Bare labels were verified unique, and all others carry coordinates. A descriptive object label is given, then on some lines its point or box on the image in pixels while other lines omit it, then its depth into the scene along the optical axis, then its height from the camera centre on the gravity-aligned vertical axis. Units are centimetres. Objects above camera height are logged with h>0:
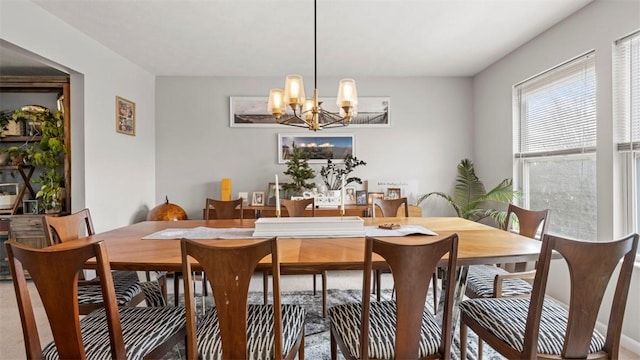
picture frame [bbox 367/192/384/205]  405 -22
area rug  200 -114
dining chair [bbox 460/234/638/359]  111 -51
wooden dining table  133 -35
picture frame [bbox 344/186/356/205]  409 -23
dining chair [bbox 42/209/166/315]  173 -65
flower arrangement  395 +12
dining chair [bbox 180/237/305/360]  106 -44
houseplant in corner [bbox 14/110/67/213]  318 +21
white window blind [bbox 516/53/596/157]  251 +64
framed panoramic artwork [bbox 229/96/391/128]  414 +93
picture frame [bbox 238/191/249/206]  408 -22
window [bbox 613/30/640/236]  212 +43
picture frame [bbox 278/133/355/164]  417 +46
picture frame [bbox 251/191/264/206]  404 -26
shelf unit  308 +100
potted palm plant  338 -21
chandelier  201 +54
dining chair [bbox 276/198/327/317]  276 -24
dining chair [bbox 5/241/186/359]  105 -48
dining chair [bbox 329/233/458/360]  111 -51
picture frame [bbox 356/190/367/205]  406 -26
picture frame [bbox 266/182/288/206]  403 -20
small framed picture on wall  341 +74
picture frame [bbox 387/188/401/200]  412 -19
